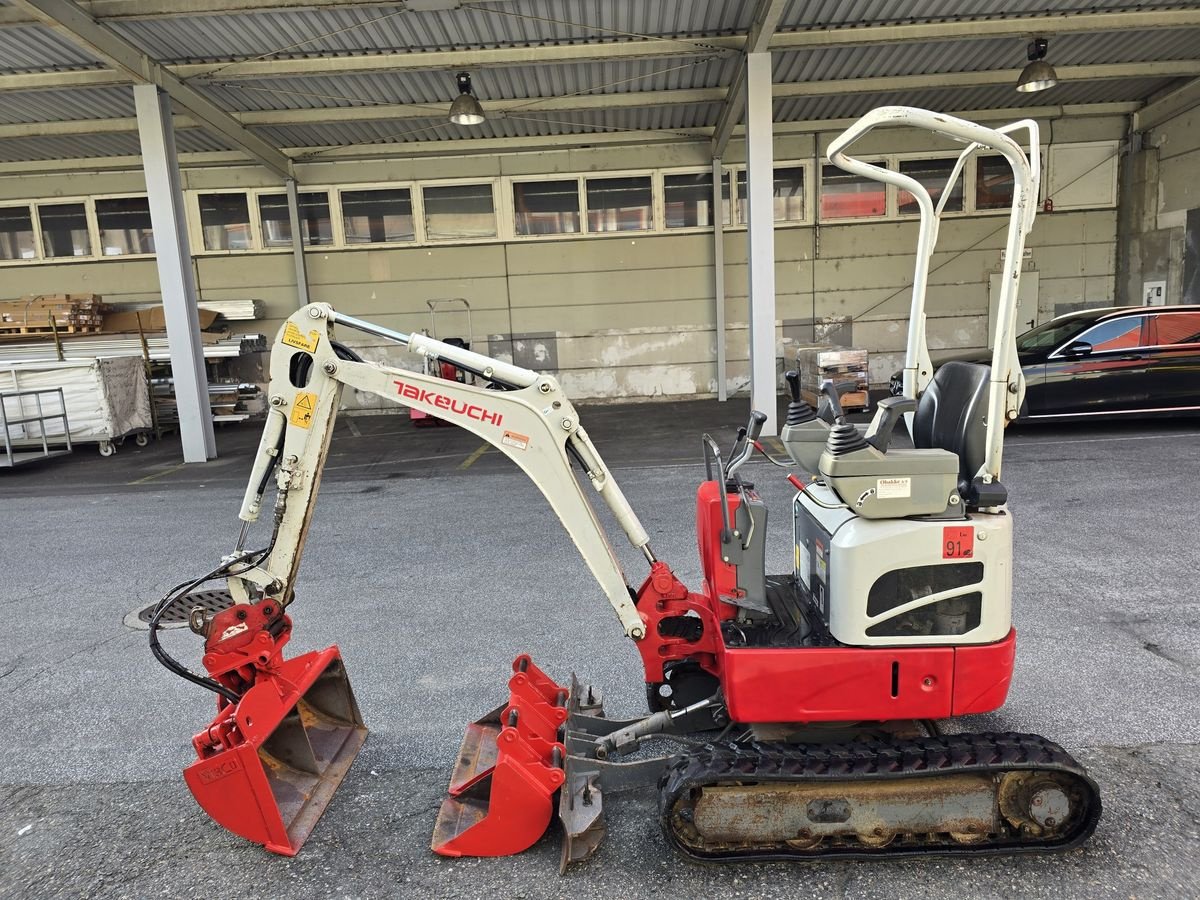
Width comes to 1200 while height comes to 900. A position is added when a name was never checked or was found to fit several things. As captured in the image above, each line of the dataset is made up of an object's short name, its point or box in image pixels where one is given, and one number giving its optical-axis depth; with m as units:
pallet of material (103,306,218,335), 15.18
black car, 9.54
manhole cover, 2.89
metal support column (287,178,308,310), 15.56
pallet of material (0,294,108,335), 14.30
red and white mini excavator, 2.51
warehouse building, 14.10
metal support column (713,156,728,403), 15.09
